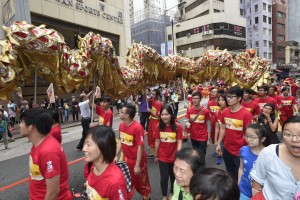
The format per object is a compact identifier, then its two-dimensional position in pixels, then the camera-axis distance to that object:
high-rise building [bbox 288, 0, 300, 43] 43.59
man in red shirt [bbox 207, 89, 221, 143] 6.17
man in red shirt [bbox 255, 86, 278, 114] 5.81
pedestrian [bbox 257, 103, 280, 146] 4.51
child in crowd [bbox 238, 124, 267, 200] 2.75
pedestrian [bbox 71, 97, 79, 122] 13.39
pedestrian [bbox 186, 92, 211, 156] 4.63
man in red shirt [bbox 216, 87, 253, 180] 3.69
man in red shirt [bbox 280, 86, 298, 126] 6.46
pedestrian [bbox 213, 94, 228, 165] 5.29
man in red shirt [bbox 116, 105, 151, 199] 3.45
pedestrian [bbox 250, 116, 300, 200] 1.75
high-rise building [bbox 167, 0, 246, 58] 35.53
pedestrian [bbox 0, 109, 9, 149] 7.65
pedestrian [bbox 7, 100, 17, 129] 11.05
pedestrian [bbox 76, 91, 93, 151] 6.71
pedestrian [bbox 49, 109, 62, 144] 3.57
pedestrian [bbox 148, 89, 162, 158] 5.85
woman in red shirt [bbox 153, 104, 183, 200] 3.58
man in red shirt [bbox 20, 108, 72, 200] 2.06
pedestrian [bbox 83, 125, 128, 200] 1.88
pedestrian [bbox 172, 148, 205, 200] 1.89
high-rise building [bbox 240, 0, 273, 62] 39.00
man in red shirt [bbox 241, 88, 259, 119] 5.22
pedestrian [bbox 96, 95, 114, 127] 5.38
